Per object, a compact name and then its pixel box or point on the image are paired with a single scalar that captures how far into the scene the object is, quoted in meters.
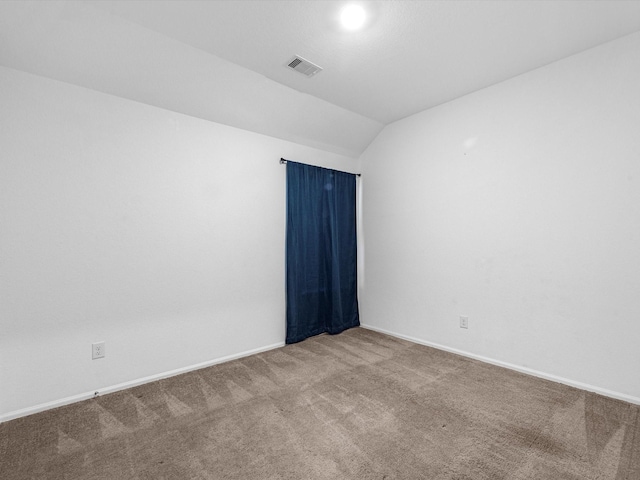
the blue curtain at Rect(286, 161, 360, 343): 3.39
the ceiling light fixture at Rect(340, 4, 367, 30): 1.87
